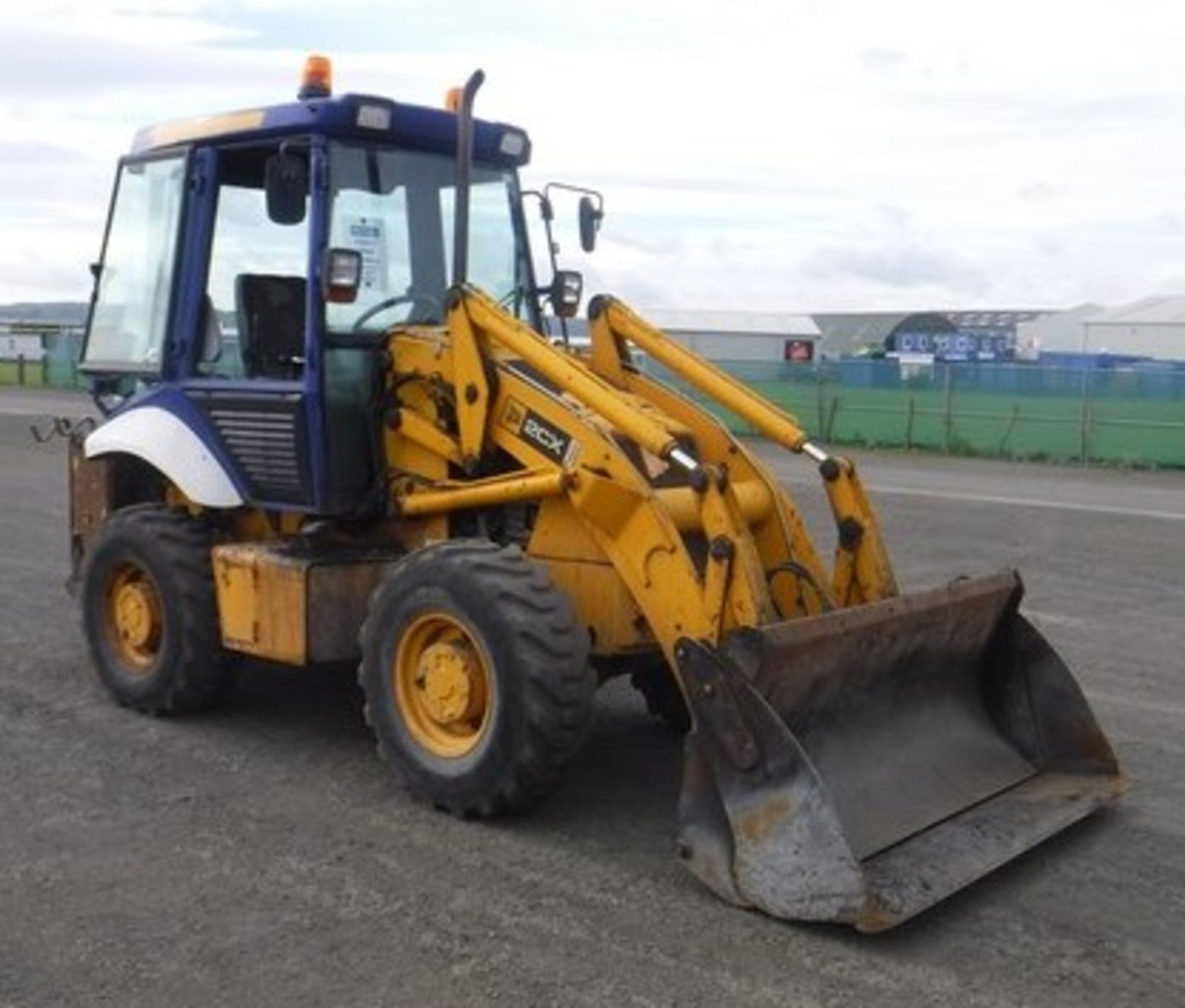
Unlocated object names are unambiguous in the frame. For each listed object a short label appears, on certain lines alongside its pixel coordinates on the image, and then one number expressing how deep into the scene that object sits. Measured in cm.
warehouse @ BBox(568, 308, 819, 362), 4750
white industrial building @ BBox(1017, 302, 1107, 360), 5644
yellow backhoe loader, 507
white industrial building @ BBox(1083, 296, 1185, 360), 5016
